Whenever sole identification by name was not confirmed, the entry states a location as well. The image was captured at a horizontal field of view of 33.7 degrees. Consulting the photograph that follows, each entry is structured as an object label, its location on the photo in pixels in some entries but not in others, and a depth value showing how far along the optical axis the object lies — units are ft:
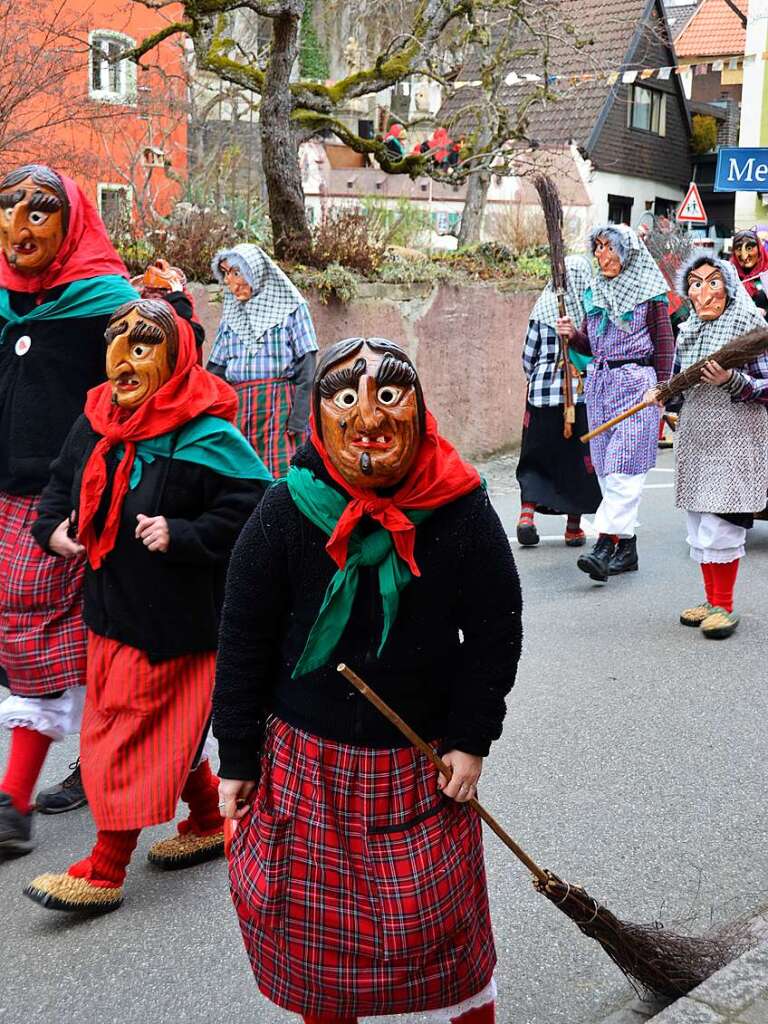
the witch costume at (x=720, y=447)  19.94
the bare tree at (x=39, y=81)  32.71
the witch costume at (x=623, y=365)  22.80
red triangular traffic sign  65.98
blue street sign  32.76
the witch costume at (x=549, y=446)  26.16
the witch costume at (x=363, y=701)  7.69
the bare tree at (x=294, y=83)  35.70
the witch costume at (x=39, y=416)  12.26
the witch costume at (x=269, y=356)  22.63
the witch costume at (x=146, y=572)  11.03
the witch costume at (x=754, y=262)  26.35
